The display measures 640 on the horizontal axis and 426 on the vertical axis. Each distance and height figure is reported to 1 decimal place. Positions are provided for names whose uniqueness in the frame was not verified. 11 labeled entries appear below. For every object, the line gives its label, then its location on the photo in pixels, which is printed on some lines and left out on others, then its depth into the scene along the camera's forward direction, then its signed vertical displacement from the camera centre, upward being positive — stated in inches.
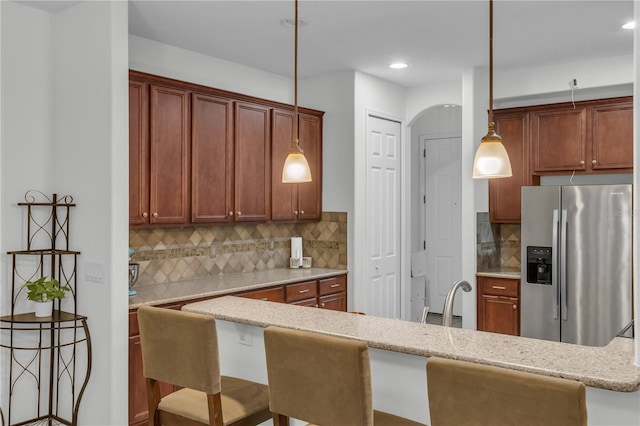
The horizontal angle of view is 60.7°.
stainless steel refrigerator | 159.9 -16.3
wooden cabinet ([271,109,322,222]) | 186.7 +13.9
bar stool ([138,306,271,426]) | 82.4 -26.0
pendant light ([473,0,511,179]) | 89.7 +8.3
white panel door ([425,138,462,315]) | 266.1 -4.3
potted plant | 122.3 -19.0
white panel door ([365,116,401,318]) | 204.7 -3.3
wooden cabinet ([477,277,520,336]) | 185.8 -33.2
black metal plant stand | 129.6 -30.9
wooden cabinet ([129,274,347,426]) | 131.6 -29.8
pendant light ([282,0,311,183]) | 110.0 +8.5
